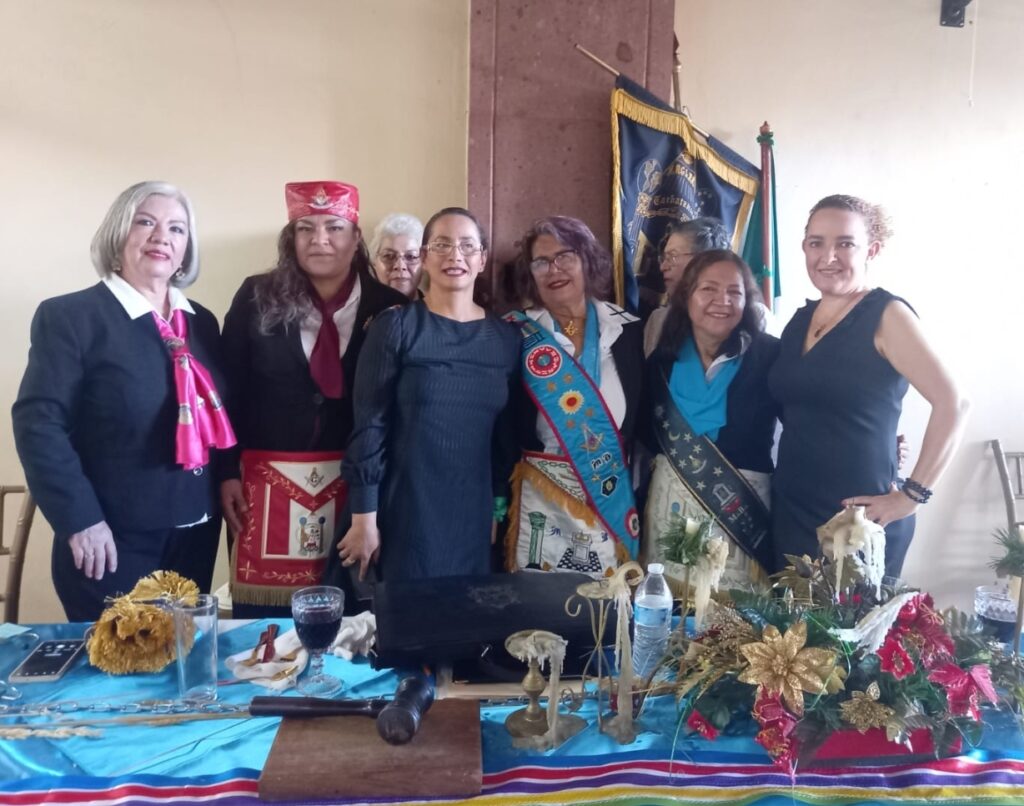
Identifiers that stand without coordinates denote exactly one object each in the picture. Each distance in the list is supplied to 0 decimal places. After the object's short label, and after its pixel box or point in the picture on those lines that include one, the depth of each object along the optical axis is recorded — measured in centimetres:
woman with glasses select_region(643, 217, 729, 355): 187
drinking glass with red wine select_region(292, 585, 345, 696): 95
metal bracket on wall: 245
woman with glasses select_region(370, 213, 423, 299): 212
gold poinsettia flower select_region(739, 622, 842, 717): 77
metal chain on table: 89
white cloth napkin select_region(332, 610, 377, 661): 106
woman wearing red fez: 159
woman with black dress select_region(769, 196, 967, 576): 142
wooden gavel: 82
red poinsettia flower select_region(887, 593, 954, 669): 80
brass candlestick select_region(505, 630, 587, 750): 83
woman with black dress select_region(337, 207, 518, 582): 148
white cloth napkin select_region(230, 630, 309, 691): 97
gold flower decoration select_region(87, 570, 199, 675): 98
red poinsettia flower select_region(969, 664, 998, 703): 78
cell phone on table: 96
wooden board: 74
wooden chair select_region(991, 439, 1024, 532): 243
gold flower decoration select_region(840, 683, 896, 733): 78
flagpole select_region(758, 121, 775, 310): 222
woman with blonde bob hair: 138
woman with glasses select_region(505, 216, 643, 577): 166
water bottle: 94
